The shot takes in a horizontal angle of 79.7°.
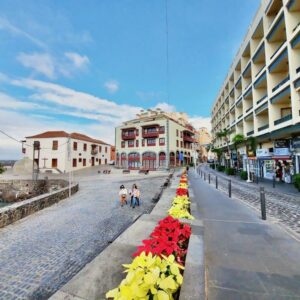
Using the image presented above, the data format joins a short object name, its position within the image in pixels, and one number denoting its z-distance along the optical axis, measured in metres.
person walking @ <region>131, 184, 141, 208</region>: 11.01
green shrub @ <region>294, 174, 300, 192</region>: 12.31
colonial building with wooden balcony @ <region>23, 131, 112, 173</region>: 45.53
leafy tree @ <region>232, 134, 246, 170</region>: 22.93
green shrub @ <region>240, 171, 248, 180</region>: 20.70
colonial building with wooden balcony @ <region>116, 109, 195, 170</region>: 46.77
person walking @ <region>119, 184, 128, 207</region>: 11.29
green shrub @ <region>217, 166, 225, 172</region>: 33.08
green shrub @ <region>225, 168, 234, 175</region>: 26.66
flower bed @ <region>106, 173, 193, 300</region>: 1.49
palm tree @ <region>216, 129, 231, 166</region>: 29.21
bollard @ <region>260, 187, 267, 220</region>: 6.59
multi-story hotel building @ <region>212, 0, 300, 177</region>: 14.11
